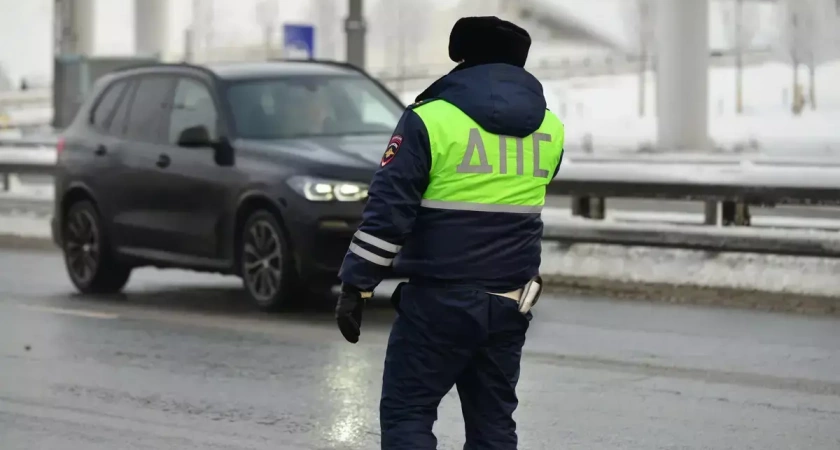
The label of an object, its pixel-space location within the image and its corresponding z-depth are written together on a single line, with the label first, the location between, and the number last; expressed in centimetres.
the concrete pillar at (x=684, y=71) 4138
